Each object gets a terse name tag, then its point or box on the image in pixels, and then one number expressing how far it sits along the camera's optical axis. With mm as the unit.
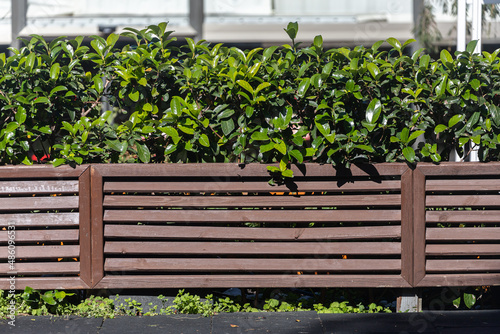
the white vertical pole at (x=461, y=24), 11522
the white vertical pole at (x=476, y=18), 11000
